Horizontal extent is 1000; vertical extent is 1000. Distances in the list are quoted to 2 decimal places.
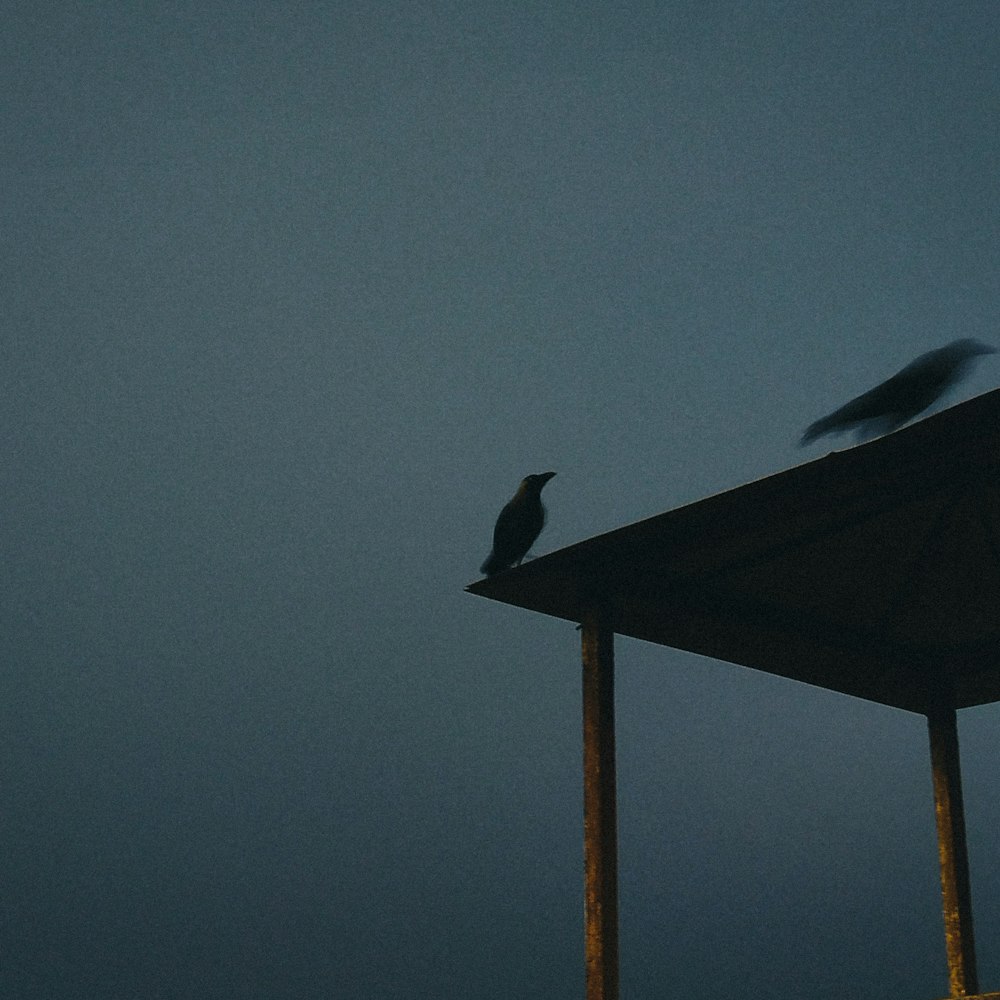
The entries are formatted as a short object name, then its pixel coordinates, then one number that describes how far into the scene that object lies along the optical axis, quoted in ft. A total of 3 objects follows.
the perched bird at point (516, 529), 47.70
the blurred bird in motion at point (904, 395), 37.27
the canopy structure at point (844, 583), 35.68
